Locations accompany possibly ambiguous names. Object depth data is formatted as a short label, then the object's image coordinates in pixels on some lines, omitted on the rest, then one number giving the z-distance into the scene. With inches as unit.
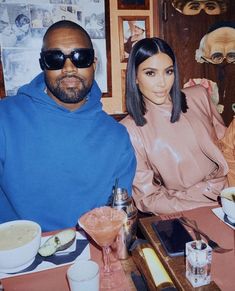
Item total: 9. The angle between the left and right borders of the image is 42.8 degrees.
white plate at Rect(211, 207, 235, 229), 58.4
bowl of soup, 44.6
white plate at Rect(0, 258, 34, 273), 46.2
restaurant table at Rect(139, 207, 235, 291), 41.7
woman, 81.9
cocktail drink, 45.1
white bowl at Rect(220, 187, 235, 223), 55.7
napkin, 46.9
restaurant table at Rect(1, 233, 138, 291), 43.0
